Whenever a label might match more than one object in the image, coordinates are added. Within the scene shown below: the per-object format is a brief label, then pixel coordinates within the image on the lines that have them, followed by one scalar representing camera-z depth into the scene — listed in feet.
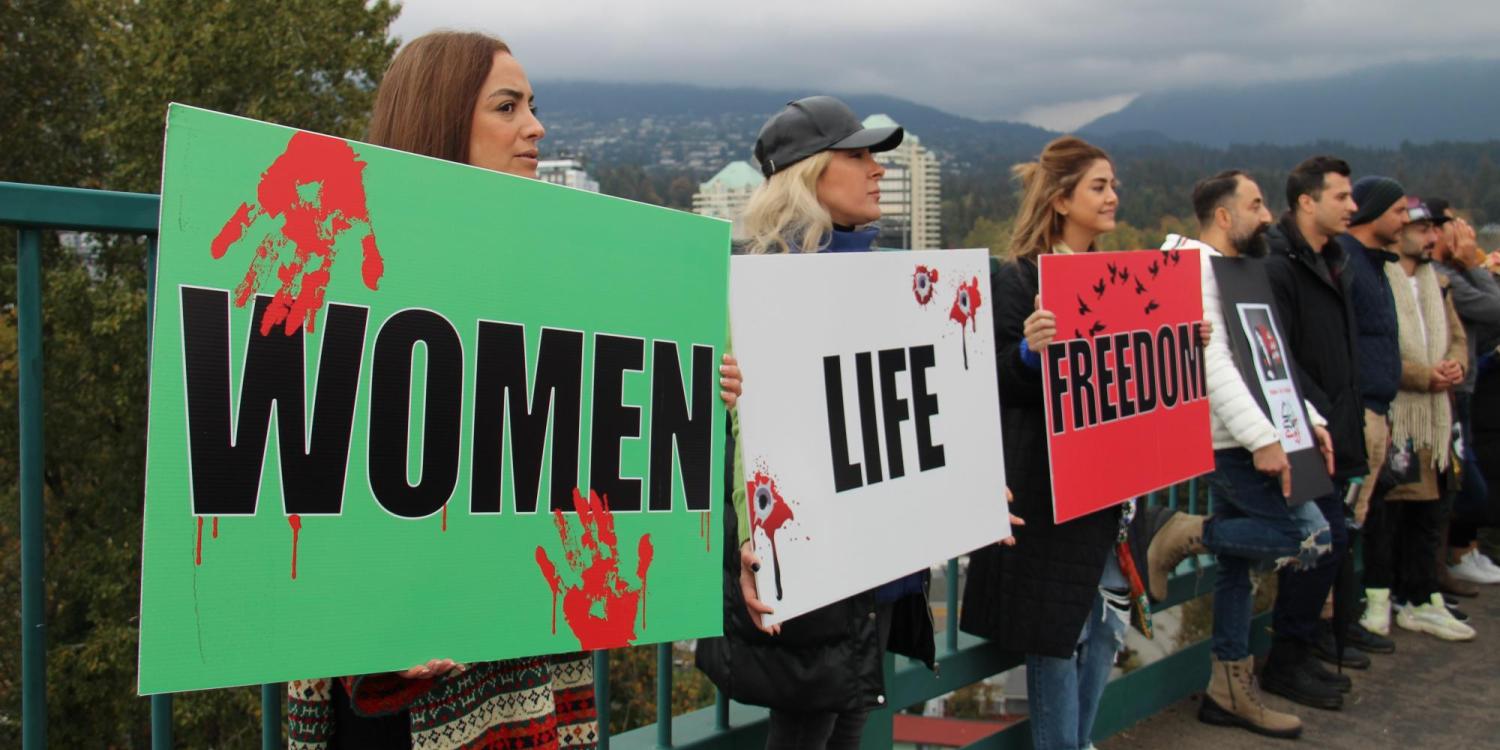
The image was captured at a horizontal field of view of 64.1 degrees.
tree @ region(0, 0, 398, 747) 71.67
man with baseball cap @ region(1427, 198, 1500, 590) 22.16
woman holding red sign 11.22
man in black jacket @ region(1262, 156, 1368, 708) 15.55
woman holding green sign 5.97
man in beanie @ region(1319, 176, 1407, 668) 17.98
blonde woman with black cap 8.63
